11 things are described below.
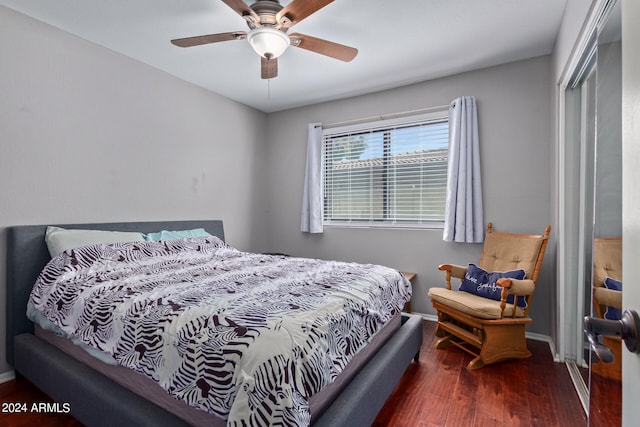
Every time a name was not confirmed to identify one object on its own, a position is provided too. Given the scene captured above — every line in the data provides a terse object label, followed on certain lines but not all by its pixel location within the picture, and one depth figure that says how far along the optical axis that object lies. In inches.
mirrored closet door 31.9
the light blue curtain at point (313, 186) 157.2
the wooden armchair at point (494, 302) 90.9
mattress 49.8
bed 53.4
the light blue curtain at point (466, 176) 119.9
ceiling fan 69.5
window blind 133.6
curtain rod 131.3
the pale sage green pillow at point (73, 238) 86.6
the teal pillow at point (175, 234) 112.6
